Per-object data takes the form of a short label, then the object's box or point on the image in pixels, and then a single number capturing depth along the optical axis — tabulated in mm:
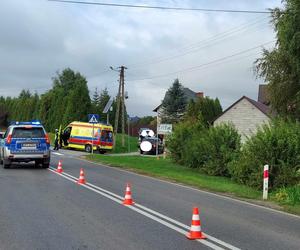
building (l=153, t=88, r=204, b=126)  96894
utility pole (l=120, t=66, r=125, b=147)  53653
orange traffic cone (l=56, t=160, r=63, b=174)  21406
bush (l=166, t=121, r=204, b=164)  29180
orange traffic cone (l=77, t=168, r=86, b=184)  16994
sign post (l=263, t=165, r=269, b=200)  15320
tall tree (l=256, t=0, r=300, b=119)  22969
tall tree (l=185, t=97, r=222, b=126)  67275
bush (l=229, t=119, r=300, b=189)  17359
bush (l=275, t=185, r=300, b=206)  14130
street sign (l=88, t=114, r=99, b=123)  34775
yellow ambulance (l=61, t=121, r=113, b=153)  48906
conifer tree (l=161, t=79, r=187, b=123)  74312
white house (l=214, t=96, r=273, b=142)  49488
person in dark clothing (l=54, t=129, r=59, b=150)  46875
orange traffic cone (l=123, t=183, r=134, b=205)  12217
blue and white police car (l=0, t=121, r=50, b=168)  22750
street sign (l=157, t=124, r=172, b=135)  32906
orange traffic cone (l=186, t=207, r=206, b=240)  8297
